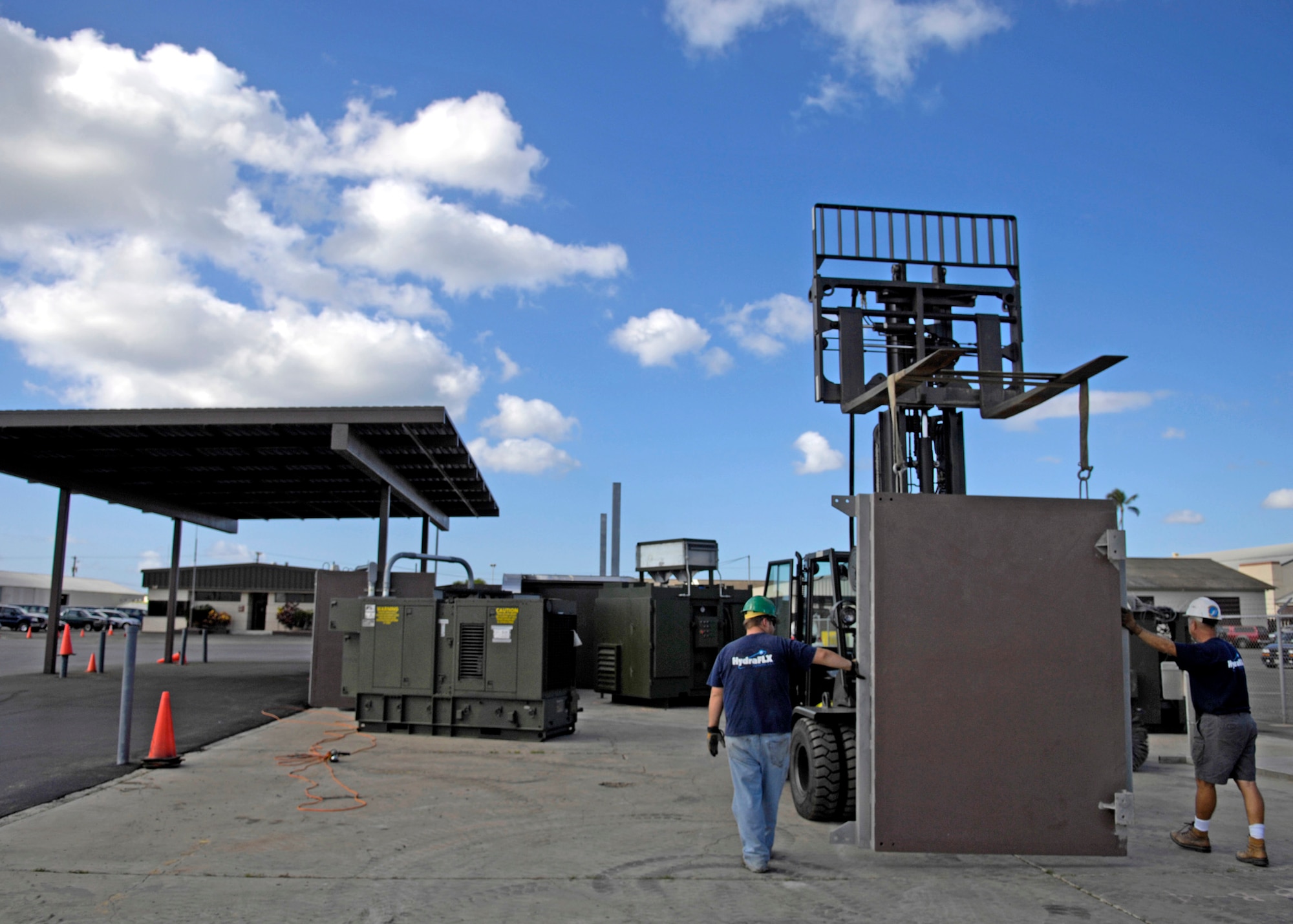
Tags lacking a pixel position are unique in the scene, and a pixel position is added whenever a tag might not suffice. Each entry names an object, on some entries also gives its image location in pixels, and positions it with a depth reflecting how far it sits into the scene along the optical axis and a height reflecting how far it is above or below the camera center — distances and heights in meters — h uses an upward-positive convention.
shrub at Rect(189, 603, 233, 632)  59.47 -1.72
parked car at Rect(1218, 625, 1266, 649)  36.44 -1.36
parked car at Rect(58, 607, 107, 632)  52.38 -1.62
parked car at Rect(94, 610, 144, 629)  55.62 -1.63
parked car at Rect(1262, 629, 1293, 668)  29.78 -1.67
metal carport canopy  15.76 +2.68
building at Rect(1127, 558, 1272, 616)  53.59 +1.08
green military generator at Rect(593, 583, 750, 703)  16.09 -0.71
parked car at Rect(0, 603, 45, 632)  52.78 -1.65
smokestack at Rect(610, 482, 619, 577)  38.38 +2.50
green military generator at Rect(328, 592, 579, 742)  11.80 -0.89
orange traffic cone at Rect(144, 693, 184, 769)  9.27 -1.51
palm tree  70.44 +7.95
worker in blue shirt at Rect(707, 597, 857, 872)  5.93 -0.78
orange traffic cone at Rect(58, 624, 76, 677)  18.53 -1.18
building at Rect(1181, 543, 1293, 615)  56.34 +2.16
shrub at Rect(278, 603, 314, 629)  62.16 -1.59
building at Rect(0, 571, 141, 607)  85.50 -0.13
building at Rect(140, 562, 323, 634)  65.88 +0.22
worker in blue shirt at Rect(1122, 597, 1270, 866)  6.28 -0.84
